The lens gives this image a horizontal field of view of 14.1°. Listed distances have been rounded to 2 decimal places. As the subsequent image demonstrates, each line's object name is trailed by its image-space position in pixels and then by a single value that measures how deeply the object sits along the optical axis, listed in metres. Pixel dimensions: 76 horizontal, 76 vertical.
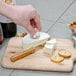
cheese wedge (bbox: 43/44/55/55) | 1.29
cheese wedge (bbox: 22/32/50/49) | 1.32
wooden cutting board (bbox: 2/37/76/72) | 1.23
